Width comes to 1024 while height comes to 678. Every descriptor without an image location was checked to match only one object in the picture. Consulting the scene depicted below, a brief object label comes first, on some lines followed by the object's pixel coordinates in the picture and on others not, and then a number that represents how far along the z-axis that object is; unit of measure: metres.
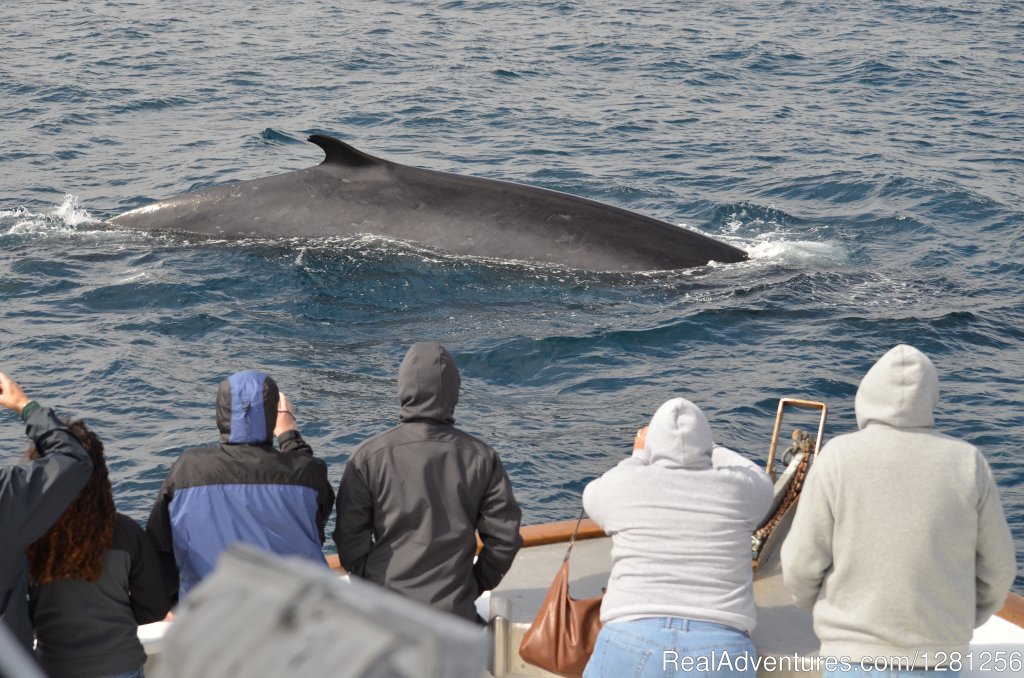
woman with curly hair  9.61
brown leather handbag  11.01
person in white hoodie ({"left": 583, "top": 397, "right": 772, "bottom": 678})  9.80
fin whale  29.19
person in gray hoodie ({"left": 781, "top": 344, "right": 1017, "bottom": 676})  9.05
